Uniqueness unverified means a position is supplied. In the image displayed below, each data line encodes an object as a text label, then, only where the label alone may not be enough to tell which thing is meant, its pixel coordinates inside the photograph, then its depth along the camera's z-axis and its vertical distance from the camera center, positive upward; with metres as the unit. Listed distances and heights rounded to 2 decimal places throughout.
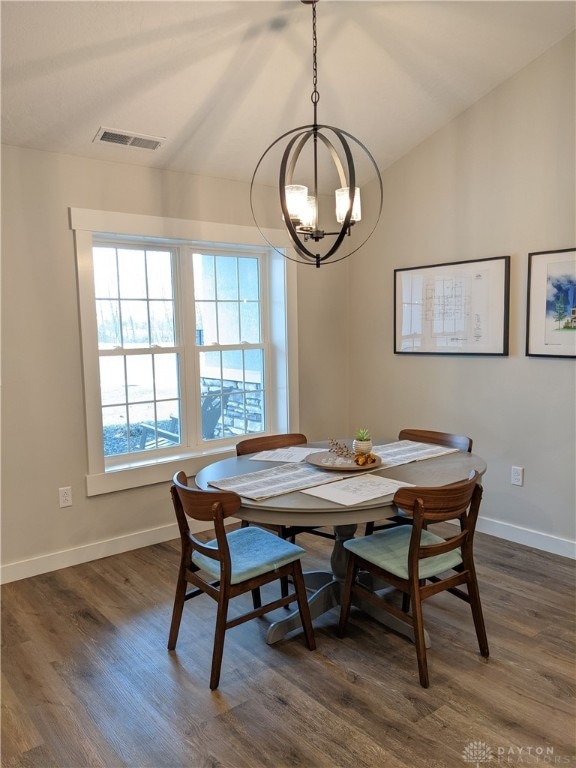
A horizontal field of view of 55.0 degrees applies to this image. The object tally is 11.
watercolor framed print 3.12 +0.15
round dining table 2.02 -0.64
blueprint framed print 3.47 +0.17
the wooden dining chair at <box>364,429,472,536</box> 2.87 -0.58
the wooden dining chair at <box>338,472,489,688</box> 2.03 -0.90
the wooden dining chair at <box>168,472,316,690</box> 2.03 -0.90
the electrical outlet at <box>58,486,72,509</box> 3.23 -0.92
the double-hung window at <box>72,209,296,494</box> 3.38 -0.07
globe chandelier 2.14 +0.51
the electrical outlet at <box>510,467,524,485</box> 3.44 -0.90
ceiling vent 3.03 +1.12
